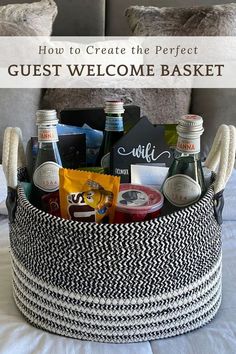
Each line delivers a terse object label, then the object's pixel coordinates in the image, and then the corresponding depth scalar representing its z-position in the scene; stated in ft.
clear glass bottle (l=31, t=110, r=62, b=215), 1.71
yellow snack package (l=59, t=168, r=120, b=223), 1.56
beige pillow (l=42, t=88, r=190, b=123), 4.92
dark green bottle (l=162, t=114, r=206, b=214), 1.61
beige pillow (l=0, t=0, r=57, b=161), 4.96
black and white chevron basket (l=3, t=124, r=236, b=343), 1.44
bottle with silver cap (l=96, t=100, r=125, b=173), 1.94
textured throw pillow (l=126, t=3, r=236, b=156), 4.96
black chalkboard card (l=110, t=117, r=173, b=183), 1.83
